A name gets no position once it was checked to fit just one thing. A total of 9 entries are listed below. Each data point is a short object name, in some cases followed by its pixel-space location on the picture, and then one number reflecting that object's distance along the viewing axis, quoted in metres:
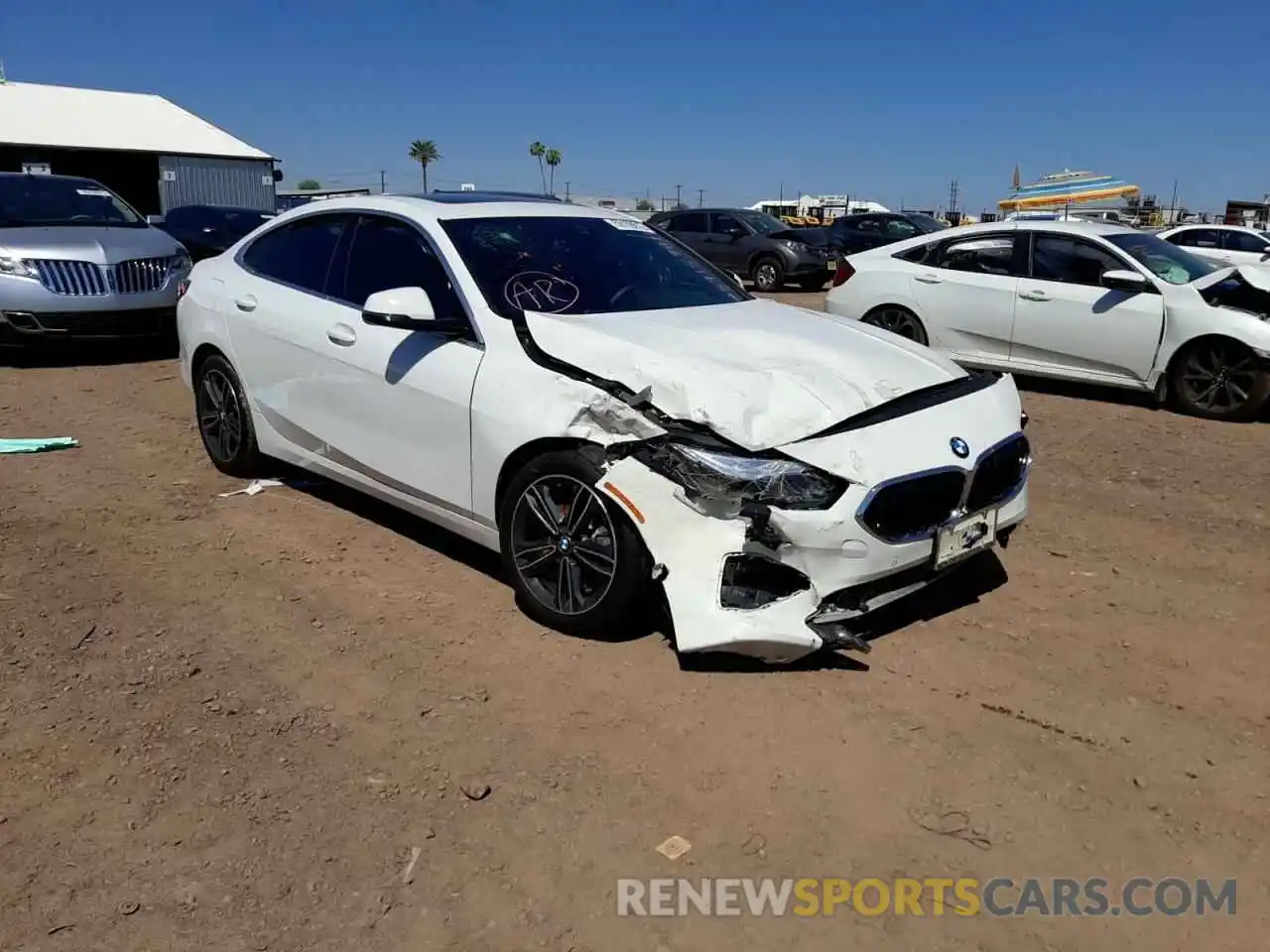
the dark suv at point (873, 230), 21.52
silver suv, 8.90
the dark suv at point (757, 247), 19.42
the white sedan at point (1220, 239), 18.33
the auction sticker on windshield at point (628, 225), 5.21
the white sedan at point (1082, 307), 7.98
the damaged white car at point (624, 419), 3.43
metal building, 38.94
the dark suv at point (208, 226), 15.61
